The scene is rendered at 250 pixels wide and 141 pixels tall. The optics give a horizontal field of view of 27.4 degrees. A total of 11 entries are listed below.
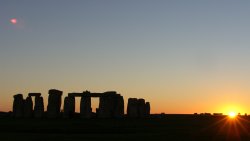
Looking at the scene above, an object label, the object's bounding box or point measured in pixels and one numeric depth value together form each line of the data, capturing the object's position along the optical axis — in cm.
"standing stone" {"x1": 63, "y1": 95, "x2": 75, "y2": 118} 5744
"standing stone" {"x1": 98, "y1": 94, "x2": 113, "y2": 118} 5688
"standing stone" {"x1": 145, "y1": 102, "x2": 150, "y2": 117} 6278
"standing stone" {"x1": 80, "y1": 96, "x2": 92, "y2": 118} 5653
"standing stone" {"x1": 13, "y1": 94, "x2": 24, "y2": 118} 6010
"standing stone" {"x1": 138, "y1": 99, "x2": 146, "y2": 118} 6126
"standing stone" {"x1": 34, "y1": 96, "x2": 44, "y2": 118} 5844
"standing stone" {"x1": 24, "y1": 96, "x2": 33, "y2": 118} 5950
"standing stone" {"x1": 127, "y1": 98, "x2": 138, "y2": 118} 6033
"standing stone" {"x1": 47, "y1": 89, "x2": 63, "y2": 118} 5675
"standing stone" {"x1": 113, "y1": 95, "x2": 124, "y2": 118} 5717
